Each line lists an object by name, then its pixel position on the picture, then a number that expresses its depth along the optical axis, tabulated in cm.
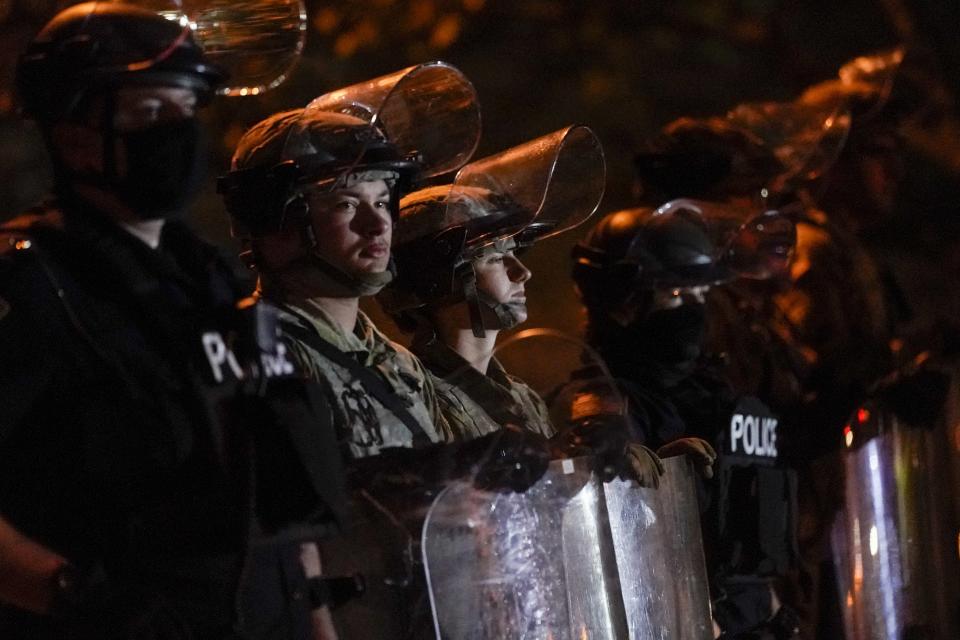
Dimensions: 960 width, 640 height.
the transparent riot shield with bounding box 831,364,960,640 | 1162
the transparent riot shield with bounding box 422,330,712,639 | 783
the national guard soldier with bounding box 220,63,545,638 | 776
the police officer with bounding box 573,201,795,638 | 1068
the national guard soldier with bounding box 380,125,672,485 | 966
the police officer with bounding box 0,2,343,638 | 638
